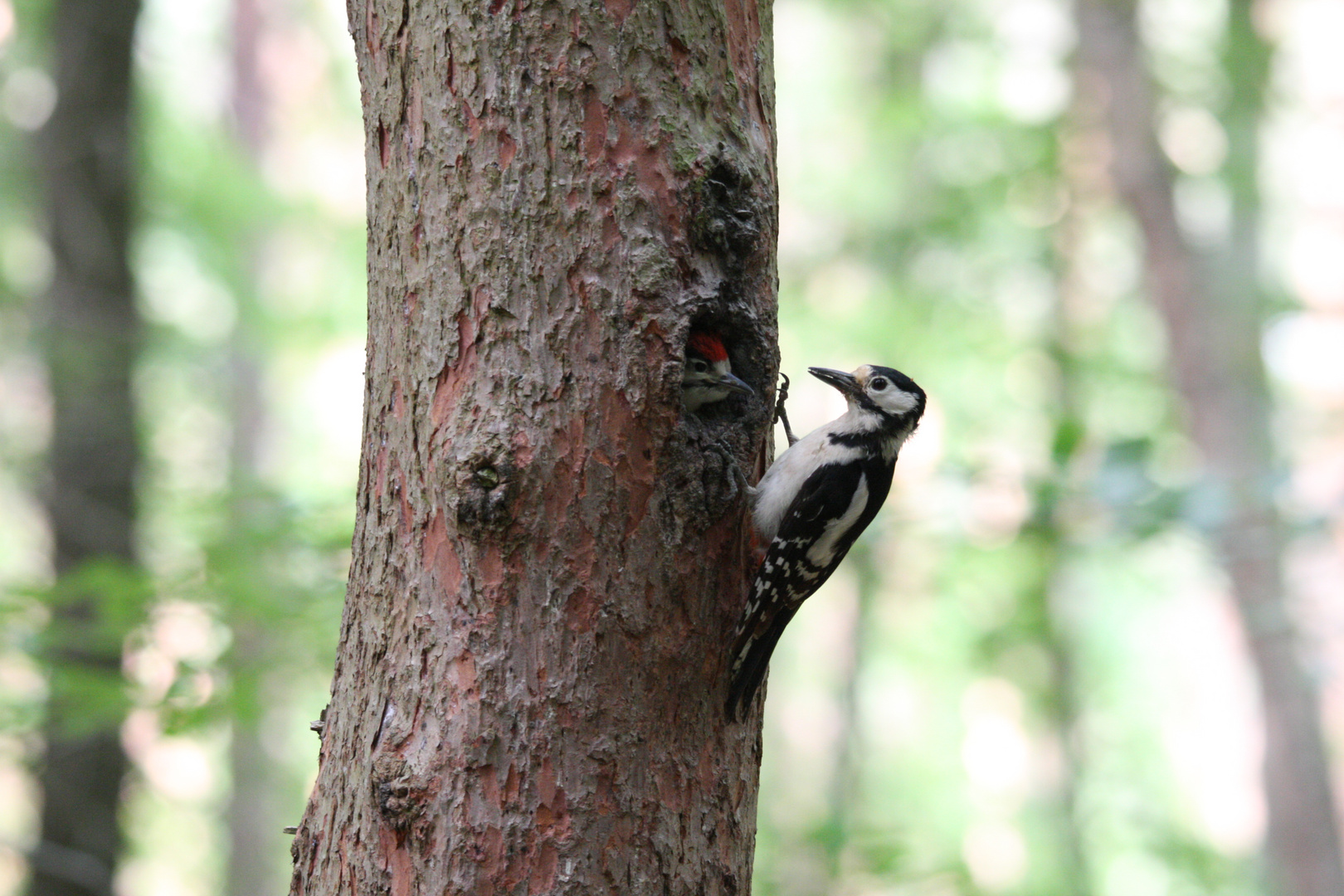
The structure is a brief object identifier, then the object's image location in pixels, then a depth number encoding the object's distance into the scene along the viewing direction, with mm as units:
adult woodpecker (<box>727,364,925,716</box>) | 4496
